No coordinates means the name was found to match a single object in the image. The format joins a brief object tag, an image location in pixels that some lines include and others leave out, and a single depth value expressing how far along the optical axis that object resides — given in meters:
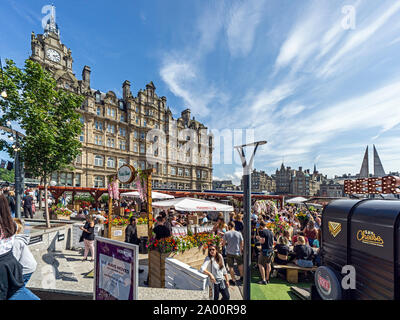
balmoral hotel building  32.62
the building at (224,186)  107.51
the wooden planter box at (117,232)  10.29
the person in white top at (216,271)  4.64
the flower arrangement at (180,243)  5.88
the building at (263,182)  119.88
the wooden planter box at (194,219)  15.42
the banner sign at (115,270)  2.72
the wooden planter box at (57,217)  14.58
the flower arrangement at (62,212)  14.72
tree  9.05
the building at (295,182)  113.88
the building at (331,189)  119.64
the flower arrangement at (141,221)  11.58
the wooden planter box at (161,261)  5.71
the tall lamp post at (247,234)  4.16
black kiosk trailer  2.77
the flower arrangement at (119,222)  10.77
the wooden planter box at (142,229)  11.57
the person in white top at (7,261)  2.48
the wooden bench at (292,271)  6.49
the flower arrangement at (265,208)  16.95
